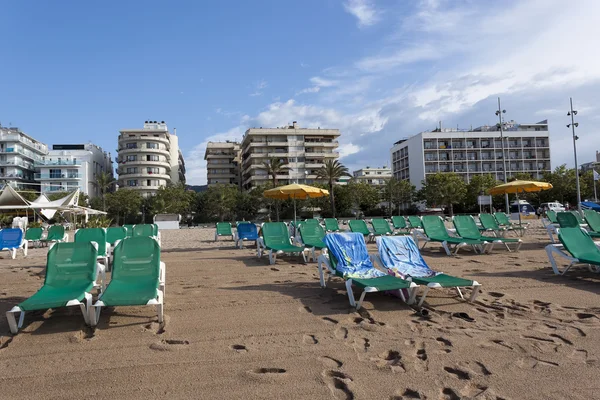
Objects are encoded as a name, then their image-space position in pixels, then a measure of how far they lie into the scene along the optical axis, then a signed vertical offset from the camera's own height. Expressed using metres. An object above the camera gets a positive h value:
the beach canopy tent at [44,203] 19.23 +0.95
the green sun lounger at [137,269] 4.78 -0.66
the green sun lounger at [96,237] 8.97 -0.37
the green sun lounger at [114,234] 10.82 -0.40
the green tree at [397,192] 58.38 +2.66
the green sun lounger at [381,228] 14.71 -0.62
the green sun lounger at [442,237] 10.07 -0.74
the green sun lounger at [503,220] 16.02 -0.53
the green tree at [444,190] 53.08 +2.44
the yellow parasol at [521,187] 14.55 +0.70
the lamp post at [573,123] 31.20 +6.18
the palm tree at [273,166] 53.50 +6.29
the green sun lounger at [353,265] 5.18 -0.79
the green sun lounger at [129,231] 11.66 -0.36
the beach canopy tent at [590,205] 37.20 -0.11
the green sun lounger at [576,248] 6.84 -0.76
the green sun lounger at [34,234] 14.77 -0.44
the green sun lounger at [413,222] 16.52 -0.50
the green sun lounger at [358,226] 13.55 -0.49
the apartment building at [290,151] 70.75 +11.23
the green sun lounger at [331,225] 15.33 -0.49
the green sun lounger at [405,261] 5.50 -0.75
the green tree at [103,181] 58.41 +5.50
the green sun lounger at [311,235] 9.90 -0.56
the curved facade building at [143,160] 71.44 +10.36
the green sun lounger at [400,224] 16.34 -0.55
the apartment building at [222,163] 80.81 +10.40
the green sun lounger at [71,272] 4.62 -0.65
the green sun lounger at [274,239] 9.39 -0.60
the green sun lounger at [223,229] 17.88 -0.59
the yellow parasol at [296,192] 12.56 +0.67
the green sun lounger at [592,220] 11.06 -0.44
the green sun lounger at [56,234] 15.23 -0.49
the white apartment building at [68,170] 69.31 +8.66
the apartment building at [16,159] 66.50 +10.57
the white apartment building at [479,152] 78.31 +10.59
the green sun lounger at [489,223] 12.73 -0.50
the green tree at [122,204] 56.34 +2.07
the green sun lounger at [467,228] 10.91 -0.54
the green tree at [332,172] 48.72 +4.85
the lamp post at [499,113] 33.88 +7.79
